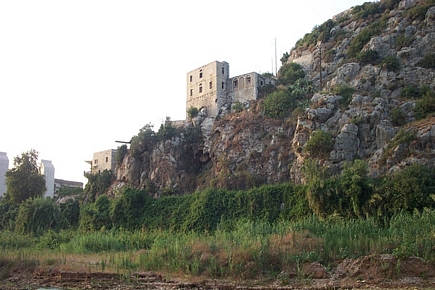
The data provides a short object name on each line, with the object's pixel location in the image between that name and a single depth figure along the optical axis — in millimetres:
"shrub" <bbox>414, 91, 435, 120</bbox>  31953
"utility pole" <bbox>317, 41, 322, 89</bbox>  43838
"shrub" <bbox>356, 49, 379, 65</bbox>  40125
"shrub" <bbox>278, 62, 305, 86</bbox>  45156
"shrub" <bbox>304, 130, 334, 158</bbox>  32656
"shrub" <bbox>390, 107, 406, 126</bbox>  32656
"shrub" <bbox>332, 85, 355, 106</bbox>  36156
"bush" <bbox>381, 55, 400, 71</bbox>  37906
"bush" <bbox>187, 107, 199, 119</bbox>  46656
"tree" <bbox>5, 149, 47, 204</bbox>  48812
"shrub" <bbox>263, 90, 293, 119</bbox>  40344
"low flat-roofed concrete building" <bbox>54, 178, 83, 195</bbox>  83825
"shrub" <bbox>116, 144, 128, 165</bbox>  46875
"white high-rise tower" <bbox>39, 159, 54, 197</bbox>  74700
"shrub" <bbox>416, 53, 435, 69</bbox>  36969
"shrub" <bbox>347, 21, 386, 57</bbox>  42469
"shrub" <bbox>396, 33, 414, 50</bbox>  39406
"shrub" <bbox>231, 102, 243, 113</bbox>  44000
